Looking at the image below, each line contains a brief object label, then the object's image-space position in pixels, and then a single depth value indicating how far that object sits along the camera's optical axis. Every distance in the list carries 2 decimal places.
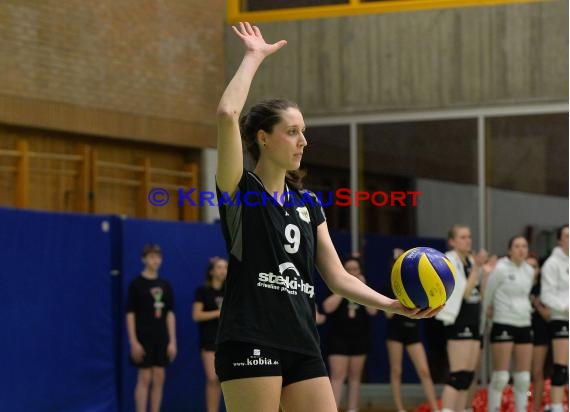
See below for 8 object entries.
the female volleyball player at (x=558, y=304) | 12.12
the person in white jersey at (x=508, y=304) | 11.83
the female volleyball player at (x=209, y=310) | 12.10
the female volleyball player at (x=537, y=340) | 13.03
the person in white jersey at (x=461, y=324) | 11.24
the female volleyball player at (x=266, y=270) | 4.27
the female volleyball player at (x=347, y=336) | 13.25
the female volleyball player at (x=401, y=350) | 12.81
